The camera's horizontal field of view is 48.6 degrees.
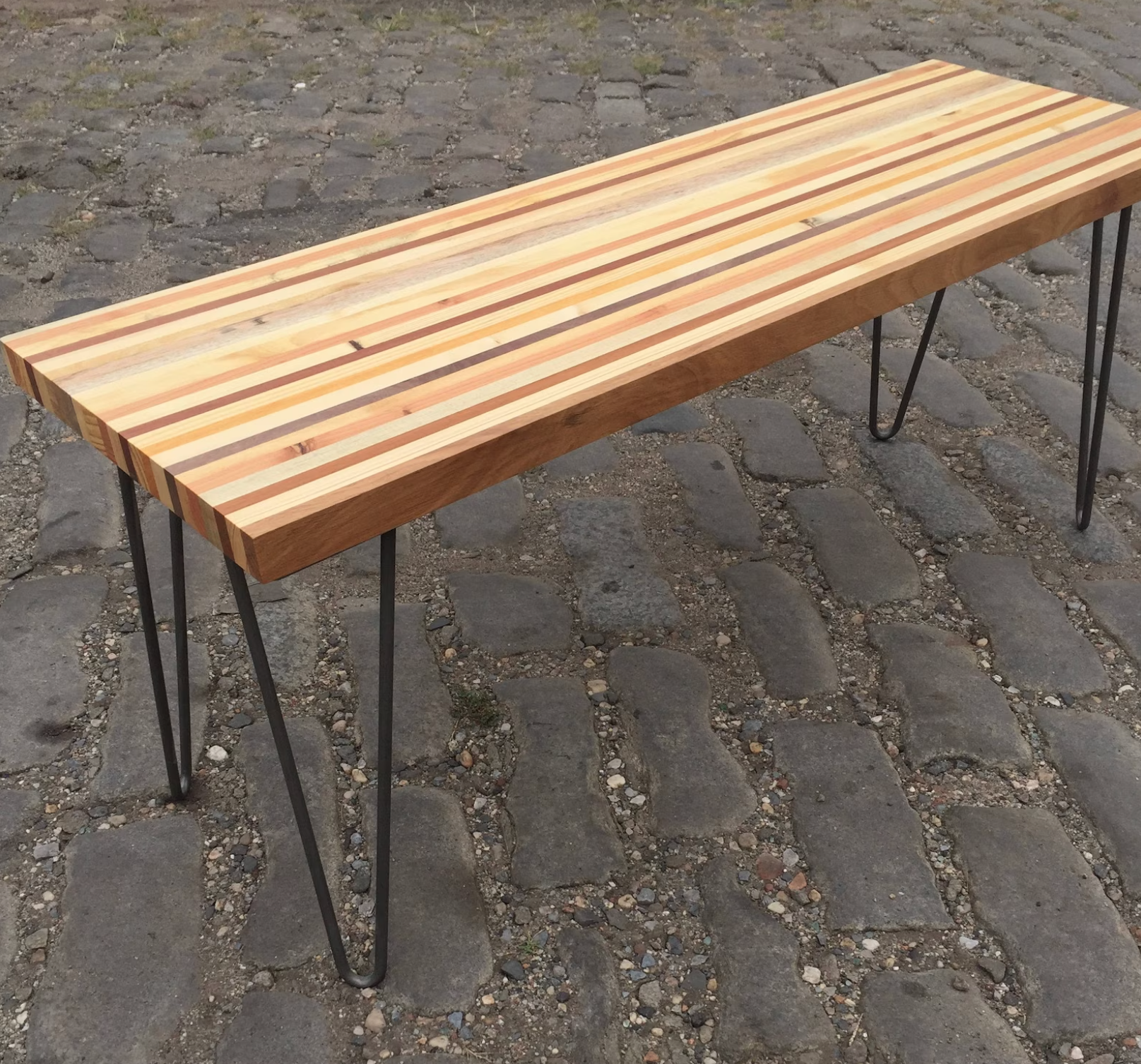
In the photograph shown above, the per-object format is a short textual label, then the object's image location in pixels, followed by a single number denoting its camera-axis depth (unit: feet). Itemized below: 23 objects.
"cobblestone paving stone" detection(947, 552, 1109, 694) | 8.18
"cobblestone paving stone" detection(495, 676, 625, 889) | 6.82
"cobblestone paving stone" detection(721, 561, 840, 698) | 8.10
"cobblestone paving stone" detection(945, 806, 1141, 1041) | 6.11
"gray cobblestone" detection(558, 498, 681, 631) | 8.61
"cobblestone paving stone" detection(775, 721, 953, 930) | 6.61
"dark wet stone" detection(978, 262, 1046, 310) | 12.57
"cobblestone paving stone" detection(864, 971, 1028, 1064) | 5.90
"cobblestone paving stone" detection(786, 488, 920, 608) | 8.91
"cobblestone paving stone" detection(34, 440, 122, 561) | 9.09
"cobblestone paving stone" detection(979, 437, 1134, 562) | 9.37
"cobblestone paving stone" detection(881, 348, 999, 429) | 10.84
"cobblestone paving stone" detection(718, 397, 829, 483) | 10.12
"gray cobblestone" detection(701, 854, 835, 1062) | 5.95
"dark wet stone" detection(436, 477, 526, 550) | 9.34
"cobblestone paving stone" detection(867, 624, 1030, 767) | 7.60
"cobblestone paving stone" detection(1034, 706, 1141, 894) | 7.00
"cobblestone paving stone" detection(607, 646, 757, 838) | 7.15
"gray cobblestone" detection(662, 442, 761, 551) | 9.41
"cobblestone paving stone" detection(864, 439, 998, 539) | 9.60
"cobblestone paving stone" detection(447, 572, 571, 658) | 8.36
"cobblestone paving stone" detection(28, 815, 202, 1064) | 5.89
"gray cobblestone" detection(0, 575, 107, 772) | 7.50
